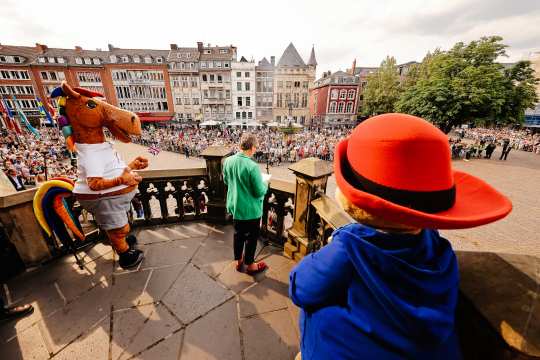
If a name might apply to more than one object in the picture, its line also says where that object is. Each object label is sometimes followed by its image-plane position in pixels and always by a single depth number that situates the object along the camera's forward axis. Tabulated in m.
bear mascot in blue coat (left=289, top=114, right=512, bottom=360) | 0.75
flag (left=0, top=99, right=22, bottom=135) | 7.68
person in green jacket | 2.39
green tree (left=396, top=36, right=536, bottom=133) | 15.30
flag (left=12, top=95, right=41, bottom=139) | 7.59
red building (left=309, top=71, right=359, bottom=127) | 37.25
